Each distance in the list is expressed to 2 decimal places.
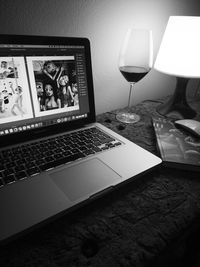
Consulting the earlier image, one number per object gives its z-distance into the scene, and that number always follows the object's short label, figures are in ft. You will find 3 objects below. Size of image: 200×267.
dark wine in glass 2.32
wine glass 2.27
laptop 1.30
